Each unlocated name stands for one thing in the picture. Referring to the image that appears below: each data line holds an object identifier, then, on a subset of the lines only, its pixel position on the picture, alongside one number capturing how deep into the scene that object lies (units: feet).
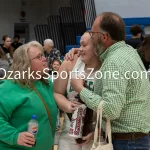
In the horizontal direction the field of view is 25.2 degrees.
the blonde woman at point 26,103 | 7.68
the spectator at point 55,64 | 21.57
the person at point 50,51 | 23.58
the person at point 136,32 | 17.32
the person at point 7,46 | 25.72
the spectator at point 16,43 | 34.96
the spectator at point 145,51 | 10.62
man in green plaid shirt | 6.03
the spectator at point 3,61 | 16.49
